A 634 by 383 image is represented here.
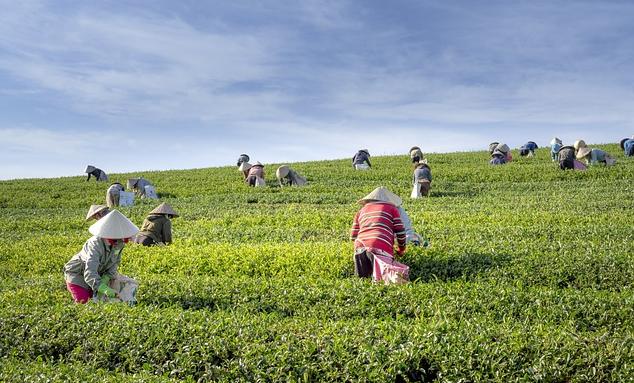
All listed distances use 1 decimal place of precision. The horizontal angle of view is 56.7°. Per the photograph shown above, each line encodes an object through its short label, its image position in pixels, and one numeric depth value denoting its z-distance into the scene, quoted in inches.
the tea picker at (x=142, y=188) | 1161.4
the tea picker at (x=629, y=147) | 1425.9
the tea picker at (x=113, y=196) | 1007.0
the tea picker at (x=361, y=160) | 1482.5
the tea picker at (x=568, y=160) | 1213.7
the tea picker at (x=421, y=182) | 986.1
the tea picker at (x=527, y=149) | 1612.9
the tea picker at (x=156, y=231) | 599.2
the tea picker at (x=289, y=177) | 1226.0
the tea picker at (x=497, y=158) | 1422.2
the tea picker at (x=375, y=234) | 419.5
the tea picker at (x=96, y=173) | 1519.4
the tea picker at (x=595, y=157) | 1248.8
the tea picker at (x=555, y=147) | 1420.6
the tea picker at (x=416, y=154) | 1420.5
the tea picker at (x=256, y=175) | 1245.1
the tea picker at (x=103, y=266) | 363.3
